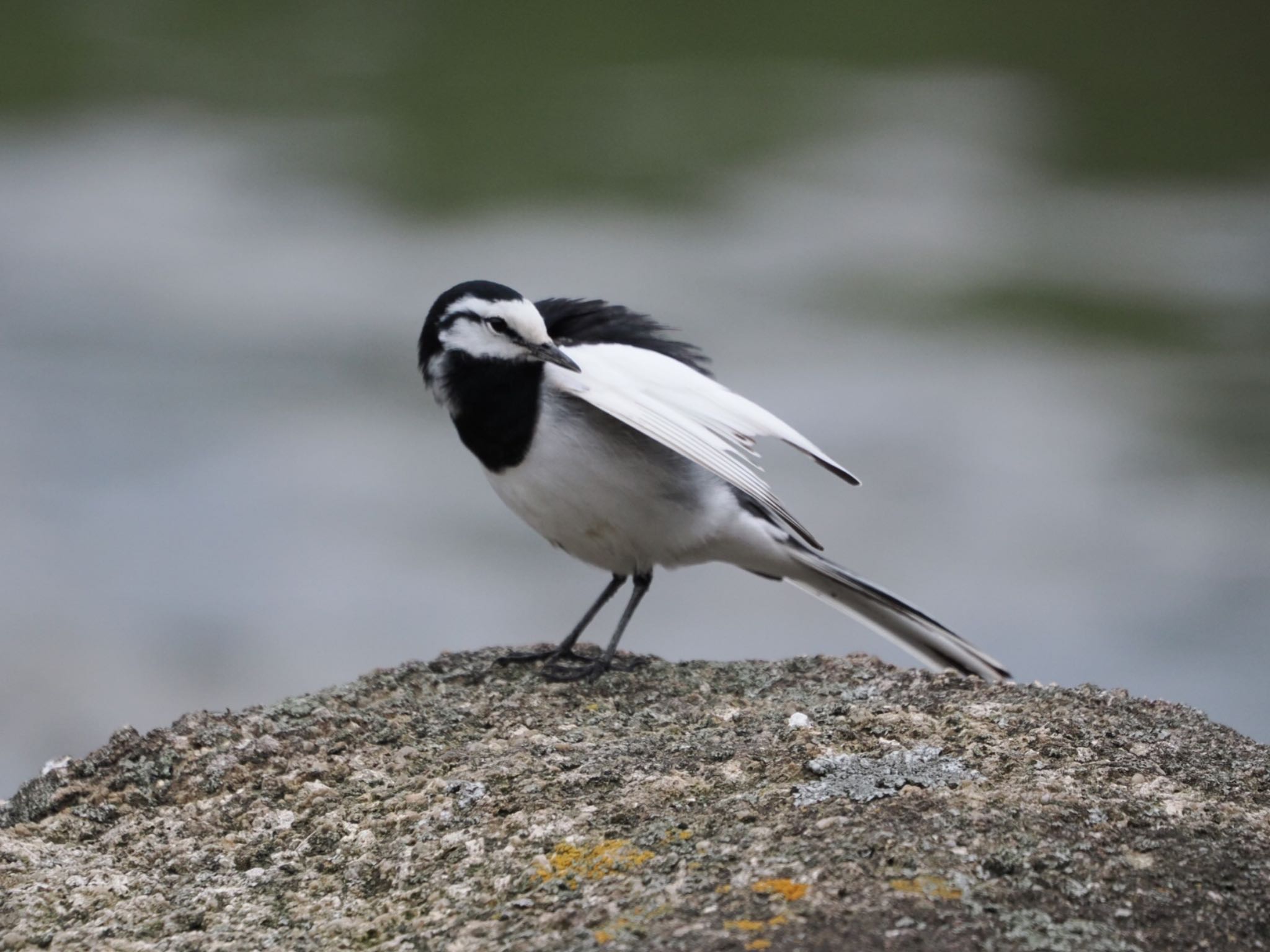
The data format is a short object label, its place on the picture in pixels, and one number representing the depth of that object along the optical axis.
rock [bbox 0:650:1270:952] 6.14
